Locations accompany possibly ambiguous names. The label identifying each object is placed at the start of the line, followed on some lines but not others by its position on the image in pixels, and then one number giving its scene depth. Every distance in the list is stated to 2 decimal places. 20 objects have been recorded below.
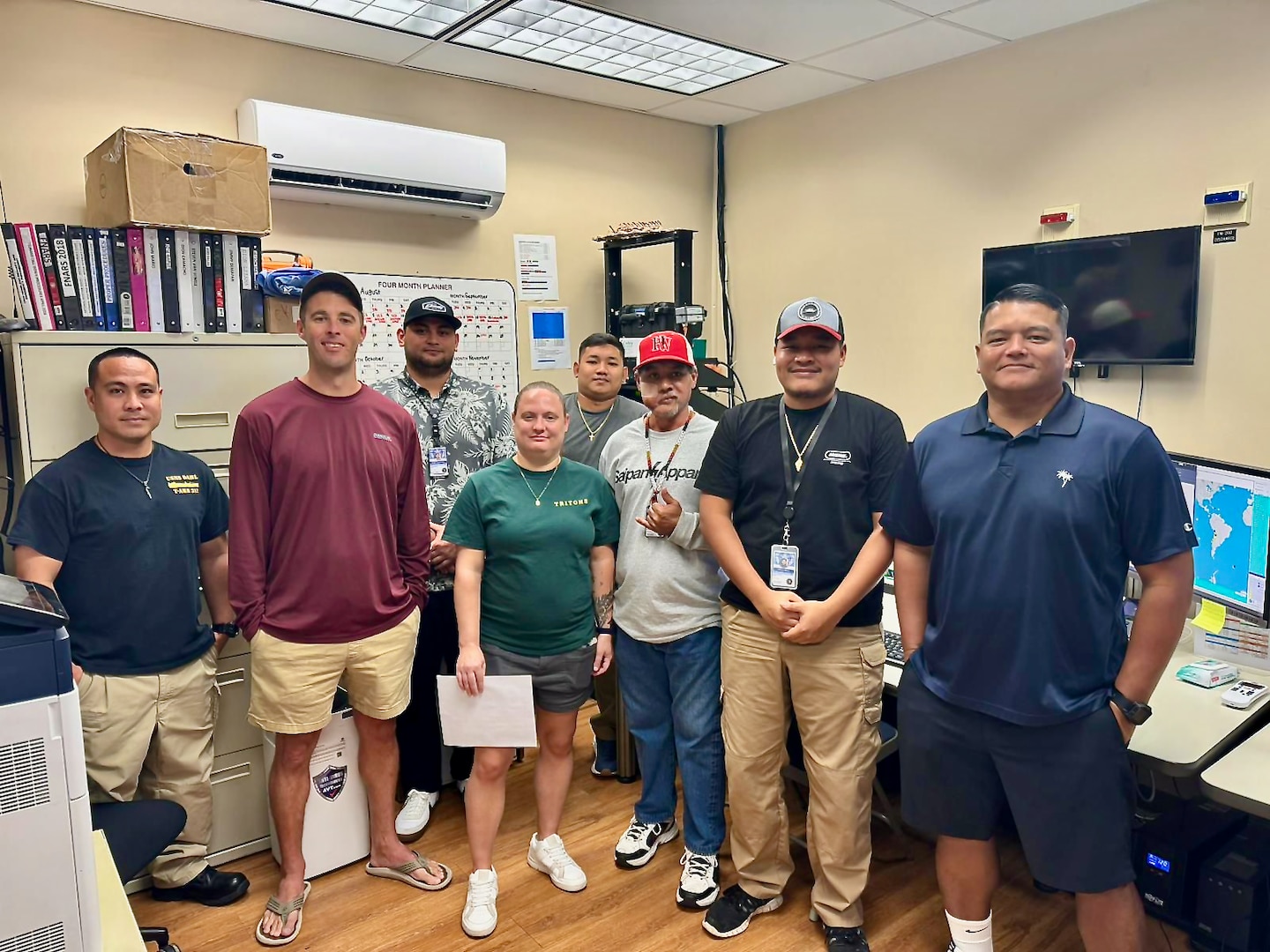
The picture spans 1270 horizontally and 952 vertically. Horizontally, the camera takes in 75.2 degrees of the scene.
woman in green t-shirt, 2.23
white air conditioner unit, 3.34
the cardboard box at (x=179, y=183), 2.34
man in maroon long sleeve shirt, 2.14
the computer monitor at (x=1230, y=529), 2.06
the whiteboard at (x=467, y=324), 3.81
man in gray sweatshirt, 2.32
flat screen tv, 3.22
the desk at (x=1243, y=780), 1.60
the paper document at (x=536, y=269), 4.28
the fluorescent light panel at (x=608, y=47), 3.29
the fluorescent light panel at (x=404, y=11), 3.12
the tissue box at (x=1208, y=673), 2.17
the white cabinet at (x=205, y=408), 2.24
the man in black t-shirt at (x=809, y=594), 2.08
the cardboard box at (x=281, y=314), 2.62
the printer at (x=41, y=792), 1.01
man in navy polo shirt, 1.61
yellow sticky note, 2.20
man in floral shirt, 2.76
